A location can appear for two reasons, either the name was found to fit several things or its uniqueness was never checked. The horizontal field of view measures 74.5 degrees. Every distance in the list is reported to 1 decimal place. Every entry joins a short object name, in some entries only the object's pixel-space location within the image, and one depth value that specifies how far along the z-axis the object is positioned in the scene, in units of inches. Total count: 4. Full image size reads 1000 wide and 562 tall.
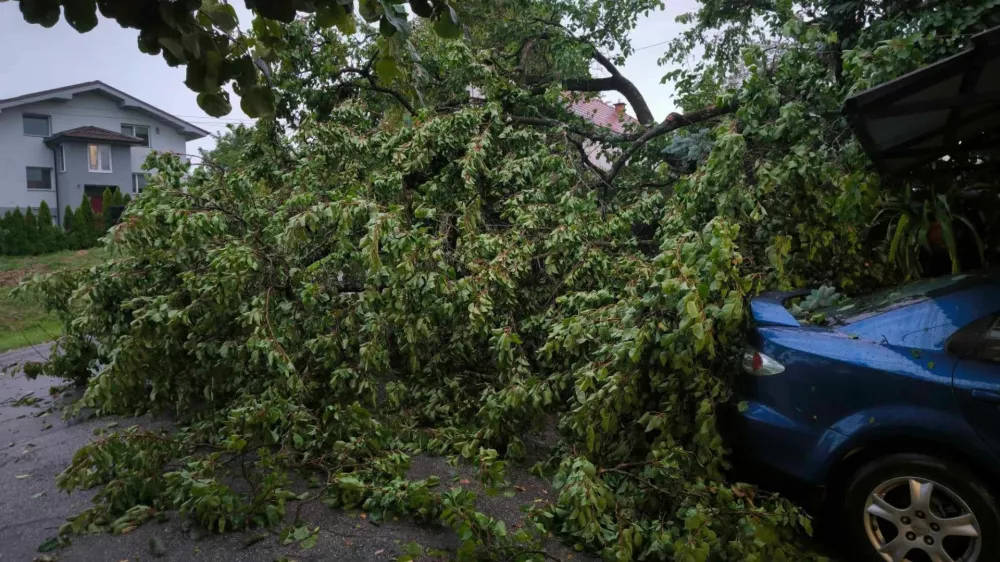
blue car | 110.0
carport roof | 126.3
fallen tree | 134.1
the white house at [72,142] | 1119.0
